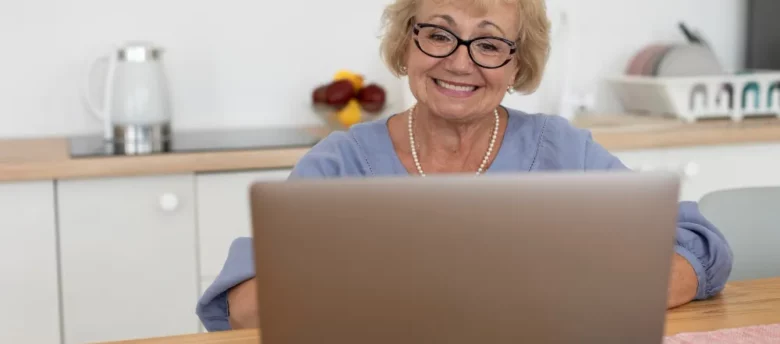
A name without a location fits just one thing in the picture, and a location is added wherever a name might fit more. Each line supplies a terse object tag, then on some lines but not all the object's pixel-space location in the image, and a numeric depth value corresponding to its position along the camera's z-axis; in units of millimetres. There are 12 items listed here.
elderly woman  1507
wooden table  1182
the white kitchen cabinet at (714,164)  2484
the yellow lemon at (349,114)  2453
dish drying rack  2688
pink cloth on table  1134
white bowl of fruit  2455
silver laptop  722
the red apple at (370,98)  2498
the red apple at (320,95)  2488
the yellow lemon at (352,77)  2514
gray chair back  1580
